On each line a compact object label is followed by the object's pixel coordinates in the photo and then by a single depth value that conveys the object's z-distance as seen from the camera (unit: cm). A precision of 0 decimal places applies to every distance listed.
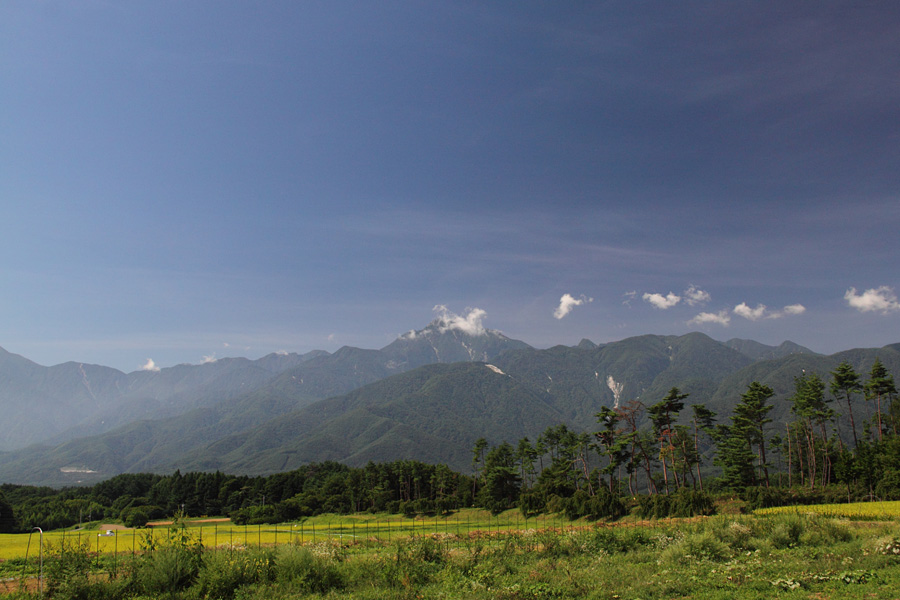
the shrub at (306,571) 1802
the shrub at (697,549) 1930
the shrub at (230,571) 1755
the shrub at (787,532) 2181
